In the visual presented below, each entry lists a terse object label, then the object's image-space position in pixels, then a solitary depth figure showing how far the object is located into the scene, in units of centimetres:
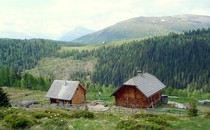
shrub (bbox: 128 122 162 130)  2381
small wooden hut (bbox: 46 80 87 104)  6272
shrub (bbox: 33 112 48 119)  3145
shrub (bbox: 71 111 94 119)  3247
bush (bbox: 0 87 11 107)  4315
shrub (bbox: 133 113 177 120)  3162
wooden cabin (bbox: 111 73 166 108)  5709
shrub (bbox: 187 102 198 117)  3631
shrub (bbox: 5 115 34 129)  2533
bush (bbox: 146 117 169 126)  2667
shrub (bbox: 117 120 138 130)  2512
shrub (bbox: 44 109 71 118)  3228
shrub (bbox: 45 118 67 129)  2531
